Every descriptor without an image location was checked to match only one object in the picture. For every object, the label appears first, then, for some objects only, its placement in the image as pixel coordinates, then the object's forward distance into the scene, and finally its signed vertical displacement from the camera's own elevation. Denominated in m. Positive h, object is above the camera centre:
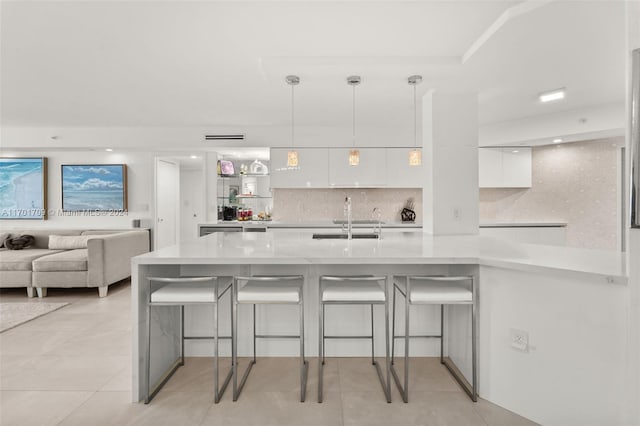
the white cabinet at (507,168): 5.15 +0.63
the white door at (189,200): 6.57 +0.19
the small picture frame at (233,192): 5.85 +0.30
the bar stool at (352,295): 1.98 -0.53
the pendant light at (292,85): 3.20 +1.28
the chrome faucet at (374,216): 5.48 -0.13
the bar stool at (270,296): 1.98 -0.53
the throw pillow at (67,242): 5.10 -0.51
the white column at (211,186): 5.46 +0.39
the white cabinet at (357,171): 5.27 +0.61
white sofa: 4.26 -0.78
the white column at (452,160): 3.16 +0.46
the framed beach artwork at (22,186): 5.74 +0.42
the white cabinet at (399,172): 5.28 +0.59
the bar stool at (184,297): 1.97 -0.53
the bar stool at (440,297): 1.98 -0.54
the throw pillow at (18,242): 5.10 -0.51
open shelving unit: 5.86 +0.31
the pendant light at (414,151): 3.21 +0.61
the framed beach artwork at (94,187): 5.79 +0.40
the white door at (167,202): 5.85 +0.14
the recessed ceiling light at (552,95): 3.45 +1.21
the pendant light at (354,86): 3.21 +1.28
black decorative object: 5.43 -0.09
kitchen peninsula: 1.58 -0.49
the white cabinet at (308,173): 5.27 +0.58
